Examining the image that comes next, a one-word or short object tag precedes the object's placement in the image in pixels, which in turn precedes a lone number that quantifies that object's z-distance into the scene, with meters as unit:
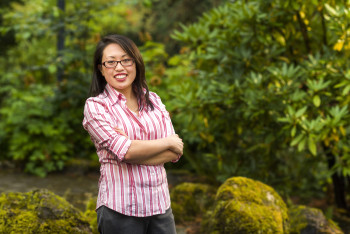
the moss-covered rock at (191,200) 4.45
